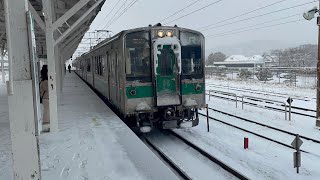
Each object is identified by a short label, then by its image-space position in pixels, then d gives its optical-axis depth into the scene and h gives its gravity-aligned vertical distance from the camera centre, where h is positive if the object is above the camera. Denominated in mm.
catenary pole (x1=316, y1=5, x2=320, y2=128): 7363 -902
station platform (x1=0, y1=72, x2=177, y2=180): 3463 -1365
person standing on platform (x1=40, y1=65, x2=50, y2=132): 6095 -378
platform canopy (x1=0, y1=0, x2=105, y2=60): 5266 +2462
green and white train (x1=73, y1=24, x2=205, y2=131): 6067 +22
